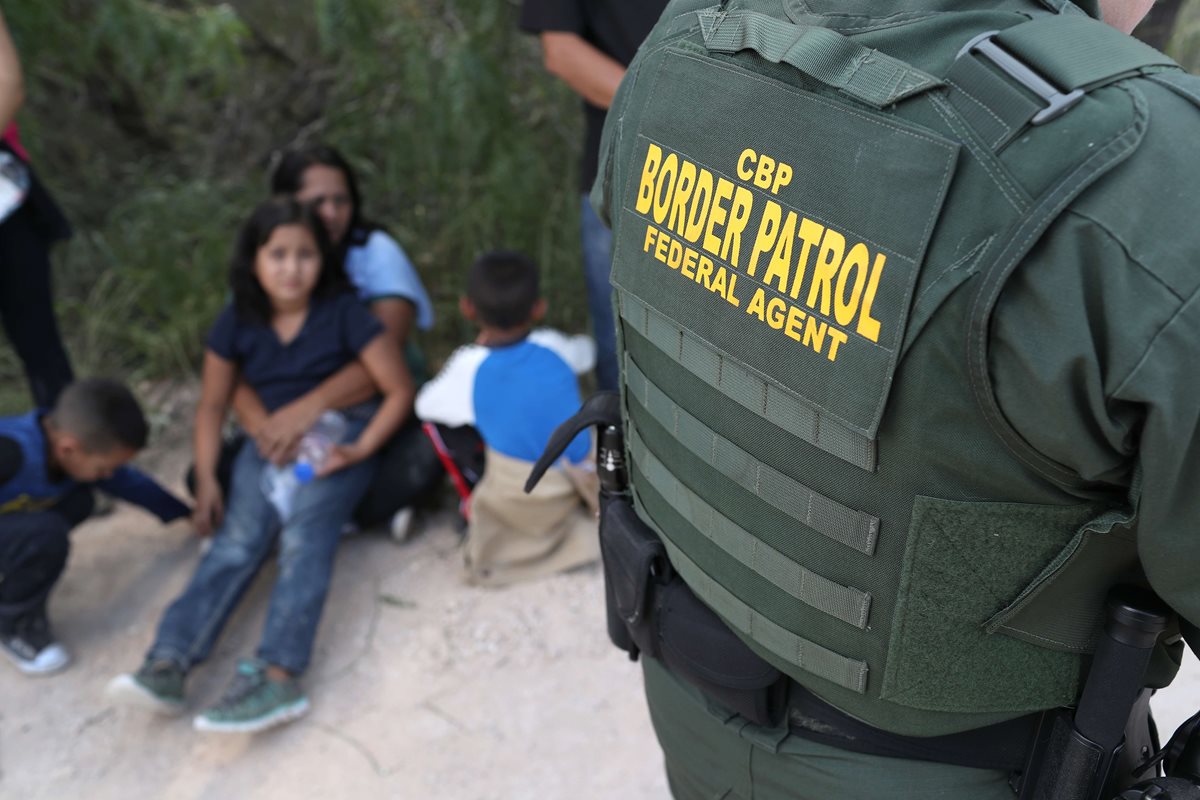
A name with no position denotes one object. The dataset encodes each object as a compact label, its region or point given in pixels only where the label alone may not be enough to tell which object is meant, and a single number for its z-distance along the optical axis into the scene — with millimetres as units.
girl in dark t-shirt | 2777
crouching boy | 2711
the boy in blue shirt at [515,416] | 2840
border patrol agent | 793
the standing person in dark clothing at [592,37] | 2635
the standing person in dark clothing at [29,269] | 2938
